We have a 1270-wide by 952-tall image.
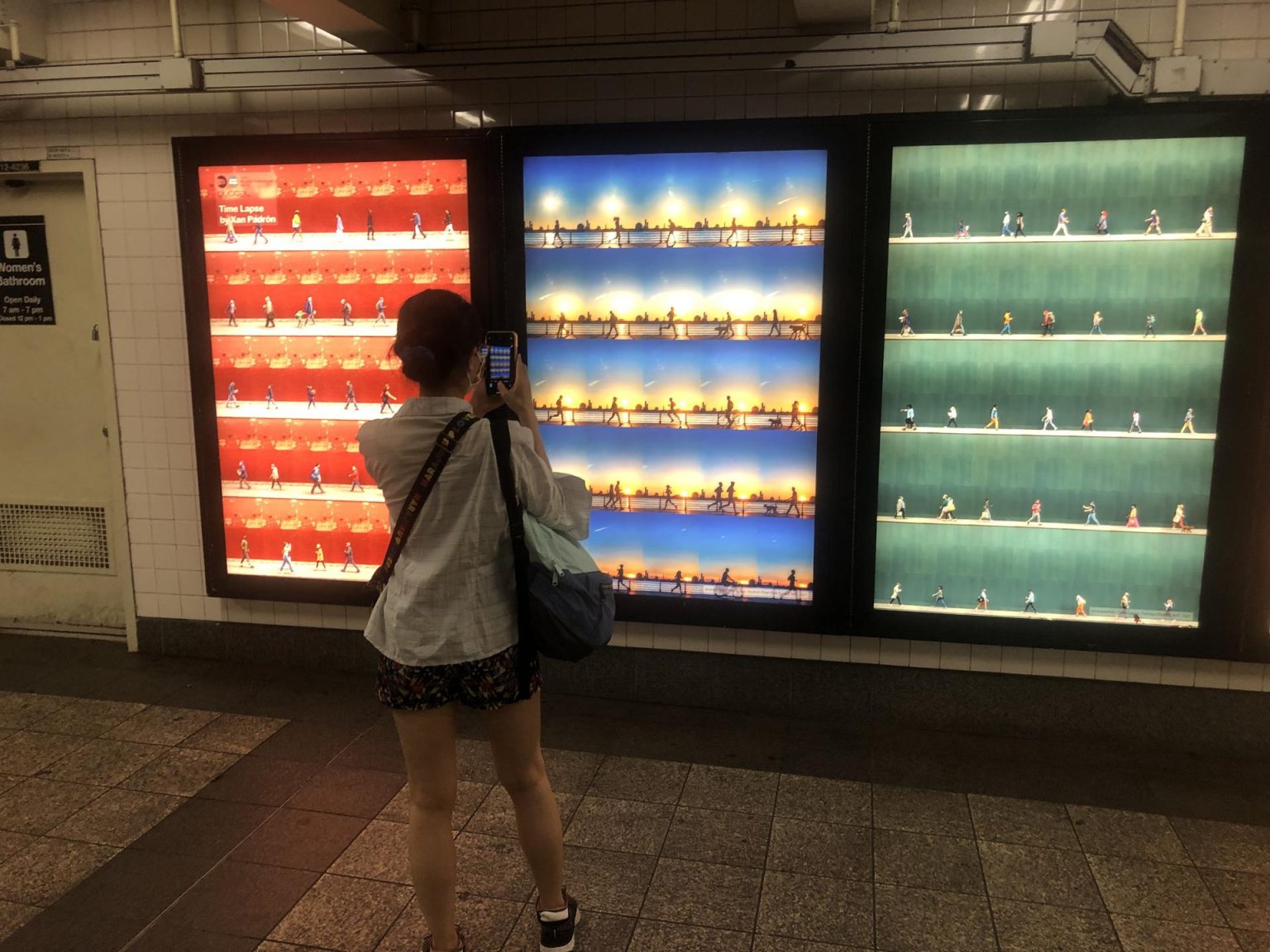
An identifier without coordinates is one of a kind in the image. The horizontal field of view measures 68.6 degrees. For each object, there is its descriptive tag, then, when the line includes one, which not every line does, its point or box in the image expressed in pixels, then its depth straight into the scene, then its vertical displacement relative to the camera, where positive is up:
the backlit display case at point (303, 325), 4.27 +0.00
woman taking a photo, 2.29 -0.65
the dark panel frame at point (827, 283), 3.75 +0.17
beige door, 4.96 -0.69
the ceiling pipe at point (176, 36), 4.16 +1.29
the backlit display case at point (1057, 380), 3.66 -0.24
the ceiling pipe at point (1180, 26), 3.50 +1.11
